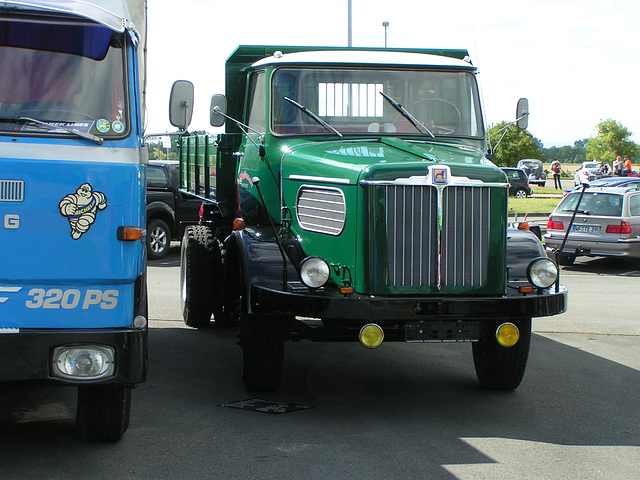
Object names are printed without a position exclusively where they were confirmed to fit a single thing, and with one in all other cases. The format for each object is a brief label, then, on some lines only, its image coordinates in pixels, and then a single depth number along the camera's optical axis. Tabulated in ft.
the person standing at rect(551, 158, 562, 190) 138.39
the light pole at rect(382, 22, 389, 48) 101.01
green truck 19.80
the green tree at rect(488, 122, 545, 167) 171.12
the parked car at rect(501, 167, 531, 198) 120.47
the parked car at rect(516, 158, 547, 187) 167.70
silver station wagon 51.70
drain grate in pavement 21.05
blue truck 14.94
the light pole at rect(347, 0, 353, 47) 76.79
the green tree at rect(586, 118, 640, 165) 250.55
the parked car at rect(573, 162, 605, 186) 147.08
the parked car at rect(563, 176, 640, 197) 61.77
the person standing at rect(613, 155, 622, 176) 125.49
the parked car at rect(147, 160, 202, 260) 55.36
